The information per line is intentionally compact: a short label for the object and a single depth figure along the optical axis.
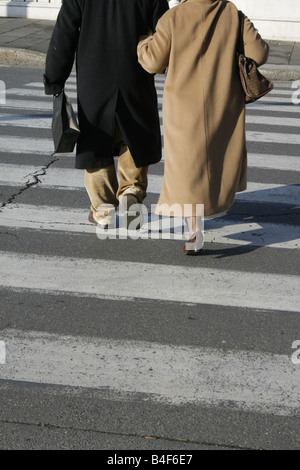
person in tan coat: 8.47
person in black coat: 9.12
